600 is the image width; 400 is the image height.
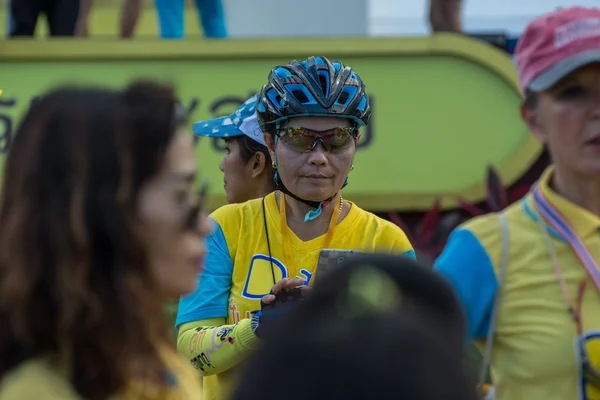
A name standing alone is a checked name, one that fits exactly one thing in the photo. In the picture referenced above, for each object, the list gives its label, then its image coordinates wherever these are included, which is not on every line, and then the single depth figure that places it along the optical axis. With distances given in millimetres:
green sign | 15281
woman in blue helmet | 6656
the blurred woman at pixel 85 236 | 3617
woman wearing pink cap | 4594
